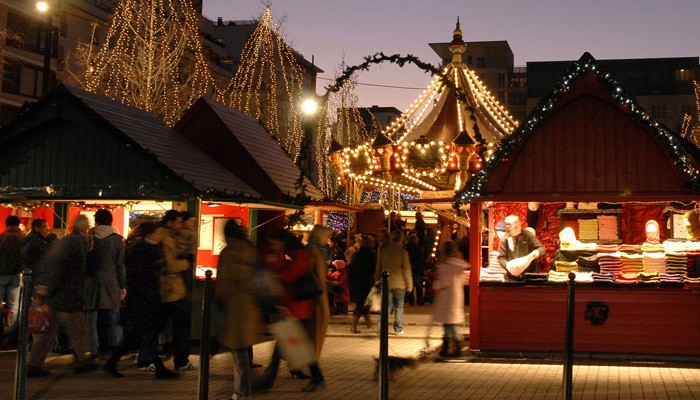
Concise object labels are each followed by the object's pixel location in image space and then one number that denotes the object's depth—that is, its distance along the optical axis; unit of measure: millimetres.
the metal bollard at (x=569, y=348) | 8414
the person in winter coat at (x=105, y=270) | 11672
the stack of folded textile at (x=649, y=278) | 12898
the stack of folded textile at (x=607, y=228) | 15289
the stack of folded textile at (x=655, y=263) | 13109
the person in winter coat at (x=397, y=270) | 16250
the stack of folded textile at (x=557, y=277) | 13134
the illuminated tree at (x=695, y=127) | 51731
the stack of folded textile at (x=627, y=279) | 12953
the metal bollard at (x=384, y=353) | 8352
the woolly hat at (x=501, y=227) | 14992
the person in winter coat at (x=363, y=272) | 16938
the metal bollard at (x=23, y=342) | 7848
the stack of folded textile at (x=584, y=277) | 13055
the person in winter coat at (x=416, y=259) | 21344
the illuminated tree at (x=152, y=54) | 29859
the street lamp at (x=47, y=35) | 20417
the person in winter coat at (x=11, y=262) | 12773
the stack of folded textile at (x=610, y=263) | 13297
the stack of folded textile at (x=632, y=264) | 13133
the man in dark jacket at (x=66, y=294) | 10602
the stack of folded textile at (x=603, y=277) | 12982
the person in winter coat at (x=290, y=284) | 9312
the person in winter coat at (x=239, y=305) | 8344
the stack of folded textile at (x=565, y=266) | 13625
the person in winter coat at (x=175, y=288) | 10680
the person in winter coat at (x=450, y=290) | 12422
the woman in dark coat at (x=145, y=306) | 10625
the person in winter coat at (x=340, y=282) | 18945
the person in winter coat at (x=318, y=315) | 9586
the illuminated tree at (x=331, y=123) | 43750
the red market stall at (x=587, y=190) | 12742
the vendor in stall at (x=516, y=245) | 13680
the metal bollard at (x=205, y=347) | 7566
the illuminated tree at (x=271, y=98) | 37594
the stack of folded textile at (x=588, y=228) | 15312
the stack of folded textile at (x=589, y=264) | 13562
